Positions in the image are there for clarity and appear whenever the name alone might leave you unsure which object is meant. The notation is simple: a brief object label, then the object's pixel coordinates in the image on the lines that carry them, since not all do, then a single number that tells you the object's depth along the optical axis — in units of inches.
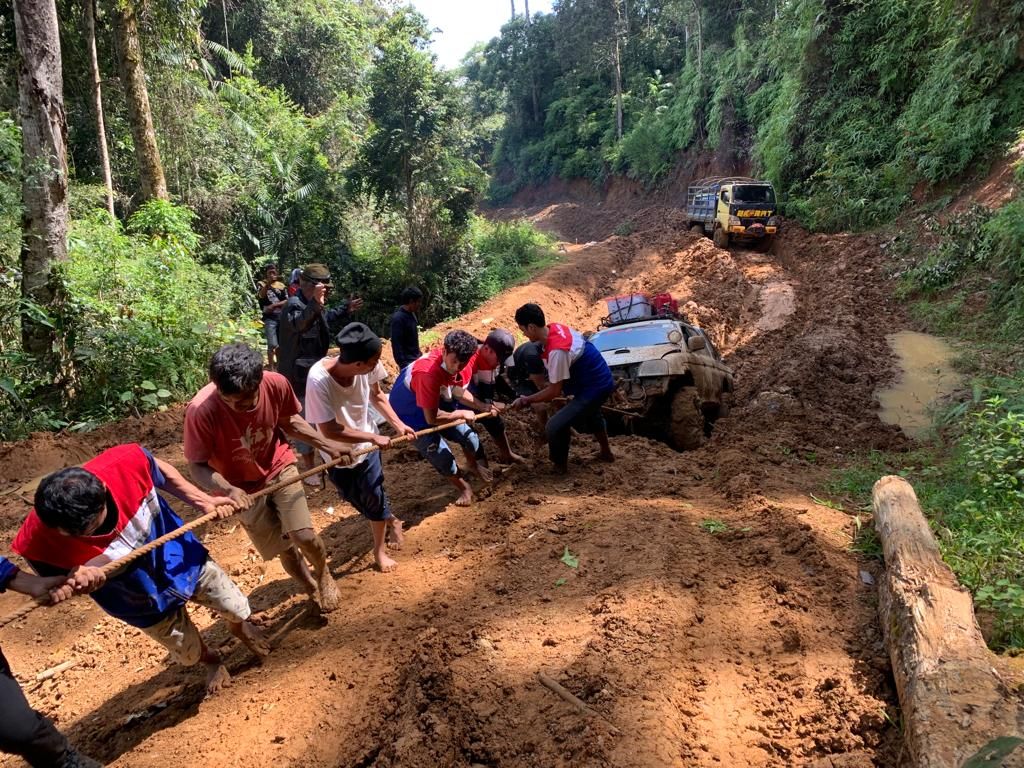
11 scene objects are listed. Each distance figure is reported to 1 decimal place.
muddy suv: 280.2
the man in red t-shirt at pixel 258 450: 130.3
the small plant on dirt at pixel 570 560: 168.7
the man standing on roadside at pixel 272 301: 294.7
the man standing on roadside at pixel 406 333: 261.6
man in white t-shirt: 157.4
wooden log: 98.0
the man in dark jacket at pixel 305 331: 236.5
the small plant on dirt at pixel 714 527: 180.5
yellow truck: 689.6
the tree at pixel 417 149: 683.4
